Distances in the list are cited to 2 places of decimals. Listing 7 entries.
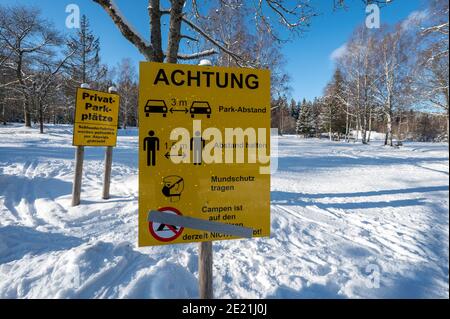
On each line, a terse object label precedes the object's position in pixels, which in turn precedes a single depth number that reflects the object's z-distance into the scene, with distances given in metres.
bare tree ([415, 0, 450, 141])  10.95
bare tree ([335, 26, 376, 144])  22.36
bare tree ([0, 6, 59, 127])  22.08
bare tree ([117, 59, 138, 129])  38.97
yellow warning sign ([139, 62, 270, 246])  1.63
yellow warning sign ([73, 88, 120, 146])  4.89
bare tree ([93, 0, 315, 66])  2.39
